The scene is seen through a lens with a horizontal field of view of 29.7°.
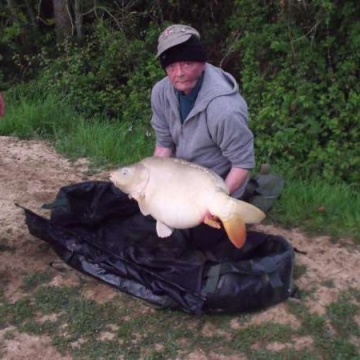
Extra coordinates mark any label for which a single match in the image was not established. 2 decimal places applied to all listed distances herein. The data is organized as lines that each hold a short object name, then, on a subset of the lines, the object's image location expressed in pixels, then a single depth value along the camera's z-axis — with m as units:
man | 3.34
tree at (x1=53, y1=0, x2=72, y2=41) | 8.46
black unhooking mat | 3.48
